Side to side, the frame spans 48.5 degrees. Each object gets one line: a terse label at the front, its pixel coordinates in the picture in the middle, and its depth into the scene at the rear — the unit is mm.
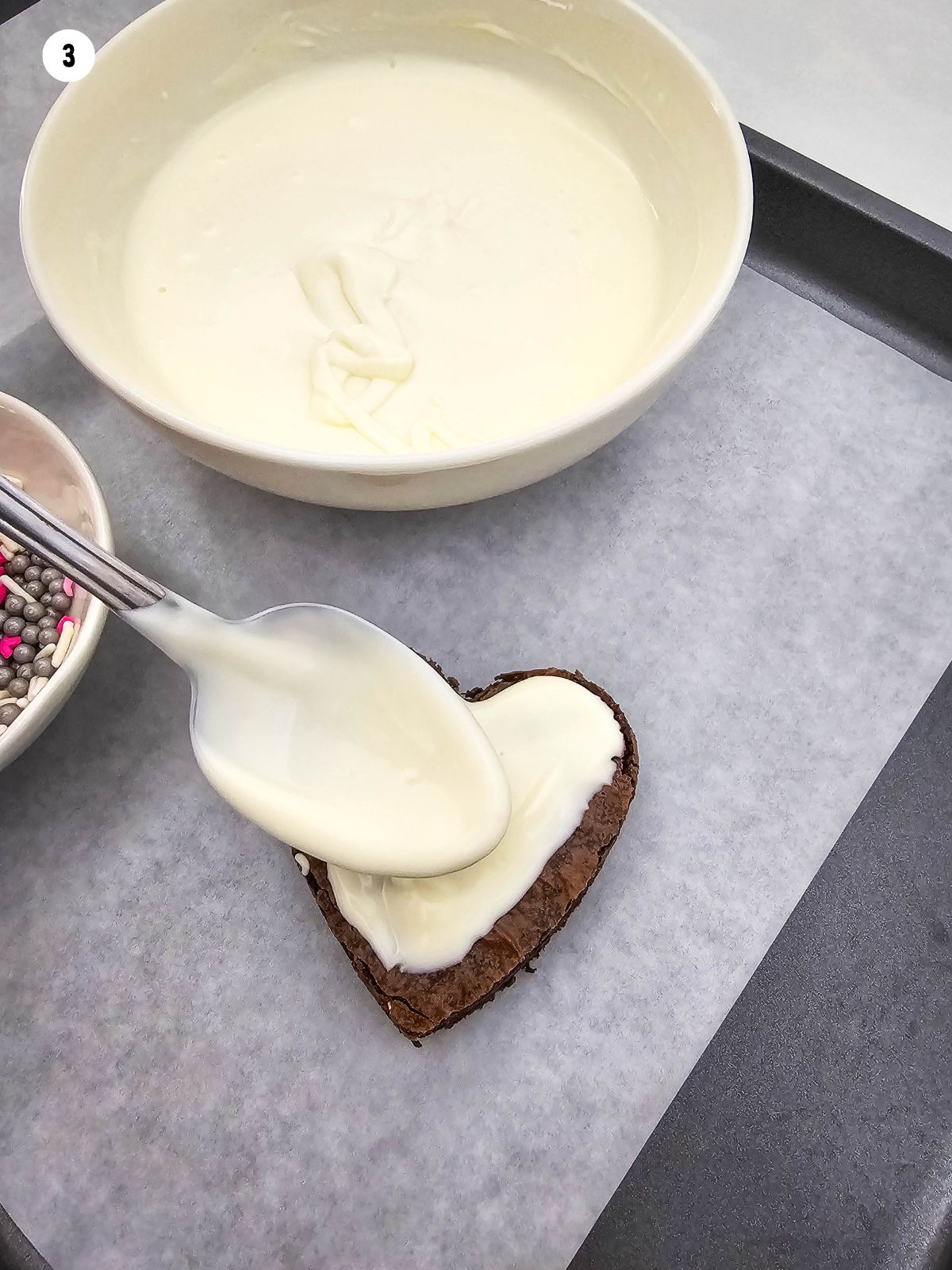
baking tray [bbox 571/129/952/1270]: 187
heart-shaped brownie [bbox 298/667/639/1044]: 186
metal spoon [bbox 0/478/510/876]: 176
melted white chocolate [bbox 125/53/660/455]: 214
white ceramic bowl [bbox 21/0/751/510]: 192
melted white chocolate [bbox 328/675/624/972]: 188
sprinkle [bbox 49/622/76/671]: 208
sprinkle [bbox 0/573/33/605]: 224
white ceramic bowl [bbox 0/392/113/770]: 197
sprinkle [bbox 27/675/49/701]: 206
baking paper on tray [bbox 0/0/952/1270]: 190
